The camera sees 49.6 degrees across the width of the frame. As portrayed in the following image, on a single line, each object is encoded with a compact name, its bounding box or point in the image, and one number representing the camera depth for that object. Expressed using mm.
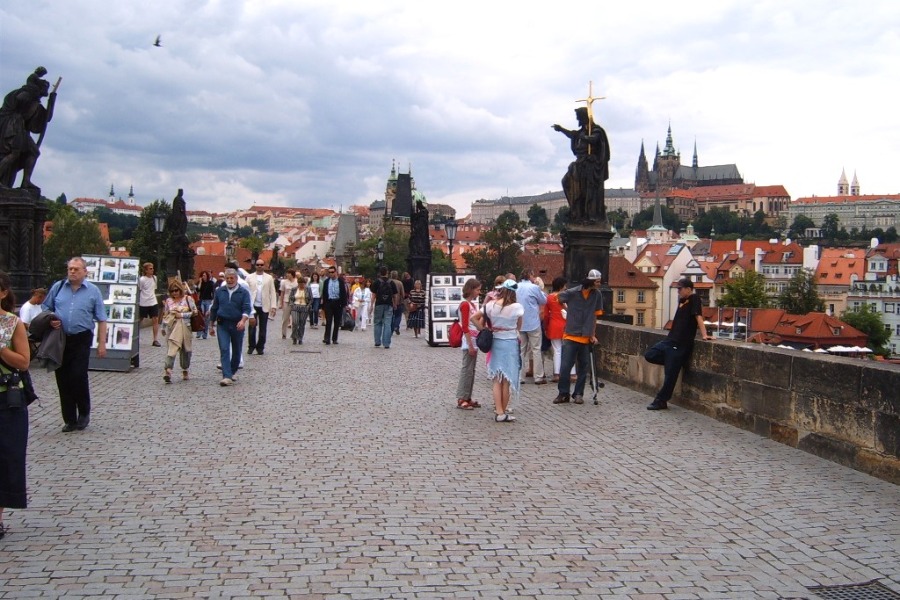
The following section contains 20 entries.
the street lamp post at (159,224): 30906
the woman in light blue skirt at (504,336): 10008
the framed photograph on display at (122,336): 13733
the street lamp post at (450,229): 32938
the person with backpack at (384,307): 19734
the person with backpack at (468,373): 10781
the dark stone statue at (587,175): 16328
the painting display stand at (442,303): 20734
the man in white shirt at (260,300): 16922
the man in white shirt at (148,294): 17516
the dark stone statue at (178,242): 27891
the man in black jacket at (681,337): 10734
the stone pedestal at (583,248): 16141
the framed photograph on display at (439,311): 20875
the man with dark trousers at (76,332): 8672
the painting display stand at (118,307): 13734
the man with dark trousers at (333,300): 20141
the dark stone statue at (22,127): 14703
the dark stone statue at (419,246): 36094
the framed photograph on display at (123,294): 14117
